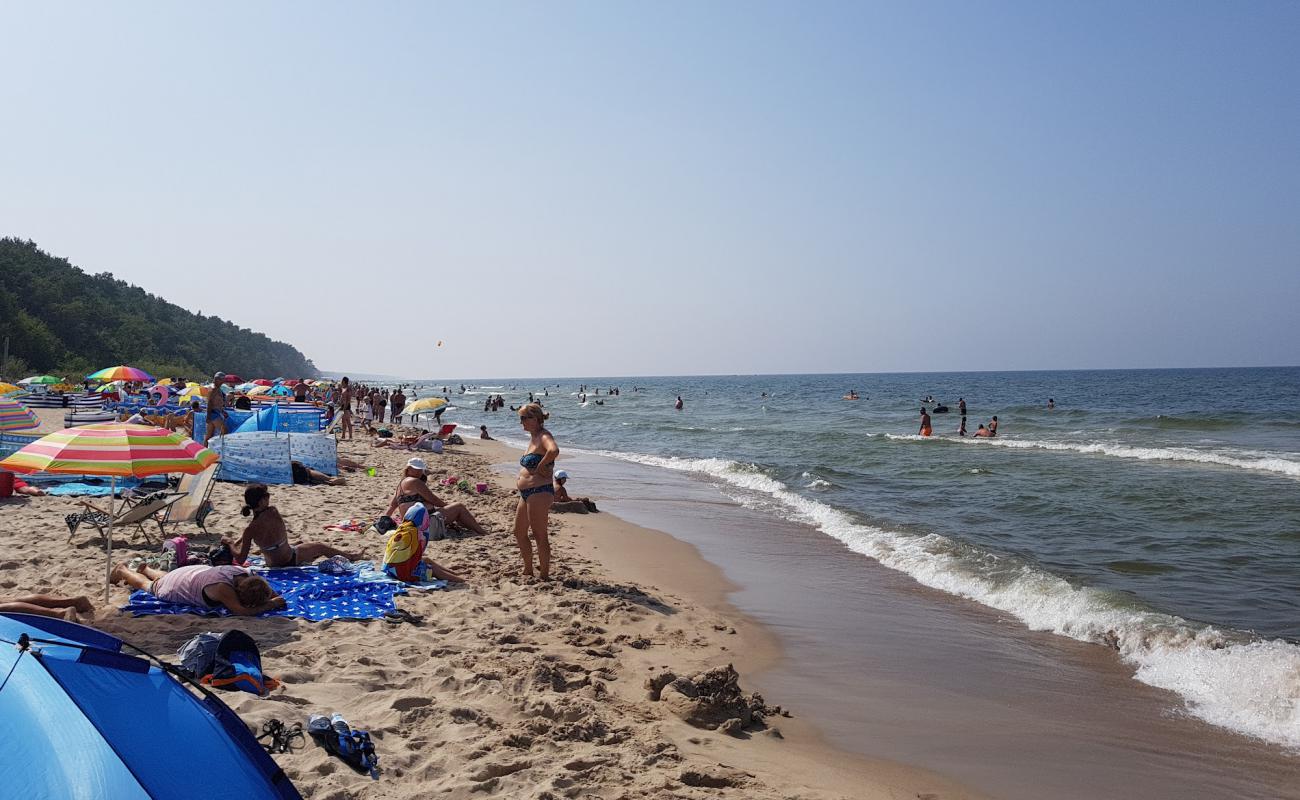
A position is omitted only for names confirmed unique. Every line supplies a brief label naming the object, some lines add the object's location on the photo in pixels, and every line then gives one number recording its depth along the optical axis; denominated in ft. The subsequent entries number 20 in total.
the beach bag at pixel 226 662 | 13.94
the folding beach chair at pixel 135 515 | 25.81
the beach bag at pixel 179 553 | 22.33
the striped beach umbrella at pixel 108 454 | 17.02
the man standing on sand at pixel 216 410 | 46.50
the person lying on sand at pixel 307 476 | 43.50
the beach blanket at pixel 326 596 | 18.90
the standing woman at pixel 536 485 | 23.93
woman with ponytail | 23.66
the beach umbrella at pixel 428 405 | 80.84
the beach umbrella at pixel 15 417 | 39.40
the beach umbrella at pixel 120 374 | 67.15
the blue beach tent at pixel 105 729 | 8.64
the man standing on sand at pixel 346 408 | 75.56
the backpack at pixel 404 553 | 23.50
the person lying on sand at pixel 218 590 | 18.83
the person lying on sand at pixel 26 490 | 33.35
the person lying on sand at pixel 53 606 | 15.36
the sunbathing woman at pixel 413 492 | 30.58
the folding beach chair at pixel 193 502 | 27.68
